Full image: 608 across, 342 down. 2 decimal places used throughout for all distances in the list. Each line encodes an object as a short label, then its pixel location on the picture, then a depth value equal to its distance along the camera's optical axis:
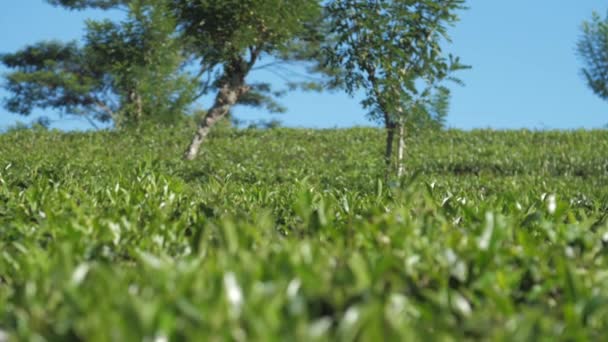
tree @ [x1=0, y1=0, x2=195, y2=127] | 35.00
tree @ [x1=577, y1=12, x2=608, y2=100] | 46.34
